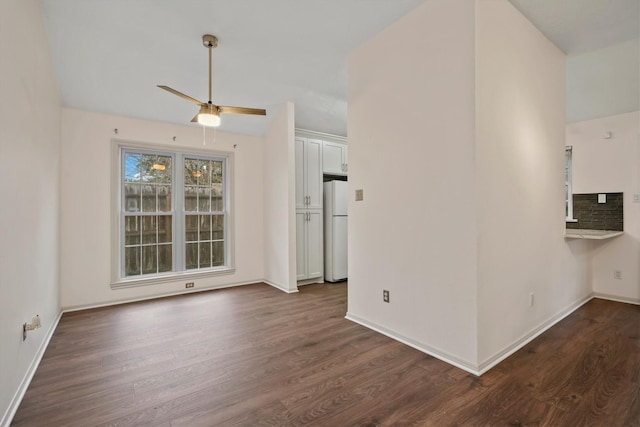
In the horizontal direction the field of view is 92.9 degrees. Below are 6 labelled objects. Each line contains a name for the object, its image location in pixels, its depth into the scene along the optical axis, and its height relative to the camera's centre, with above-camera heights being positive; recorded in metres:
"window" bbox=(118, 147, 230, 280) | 4.20 +0.01
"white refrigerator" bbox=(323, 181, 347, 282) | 5.09 -0.29
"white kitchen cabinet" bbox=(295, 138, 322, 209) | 4.84 +0.64
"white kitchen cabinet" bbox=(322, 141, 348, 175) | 5.18 +0.95
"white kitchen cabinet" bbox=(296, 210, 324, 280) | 4.83 -0.52
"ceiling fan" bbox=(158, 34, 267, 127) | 2.75 +0.97
